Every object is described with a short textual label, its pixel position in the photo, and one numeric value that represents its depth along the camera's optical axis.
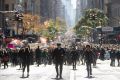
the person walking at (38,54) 42.50
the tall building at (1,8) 97.75
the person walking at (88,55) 26.42
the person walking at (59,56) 24.88
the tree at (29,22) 124.38
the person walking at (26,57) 26.00
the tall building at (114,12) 134.96
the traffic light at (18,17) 48.72
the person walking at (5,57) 37.62
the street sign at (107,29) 99.06
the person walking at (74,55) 34.24
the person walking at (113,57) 42.94
